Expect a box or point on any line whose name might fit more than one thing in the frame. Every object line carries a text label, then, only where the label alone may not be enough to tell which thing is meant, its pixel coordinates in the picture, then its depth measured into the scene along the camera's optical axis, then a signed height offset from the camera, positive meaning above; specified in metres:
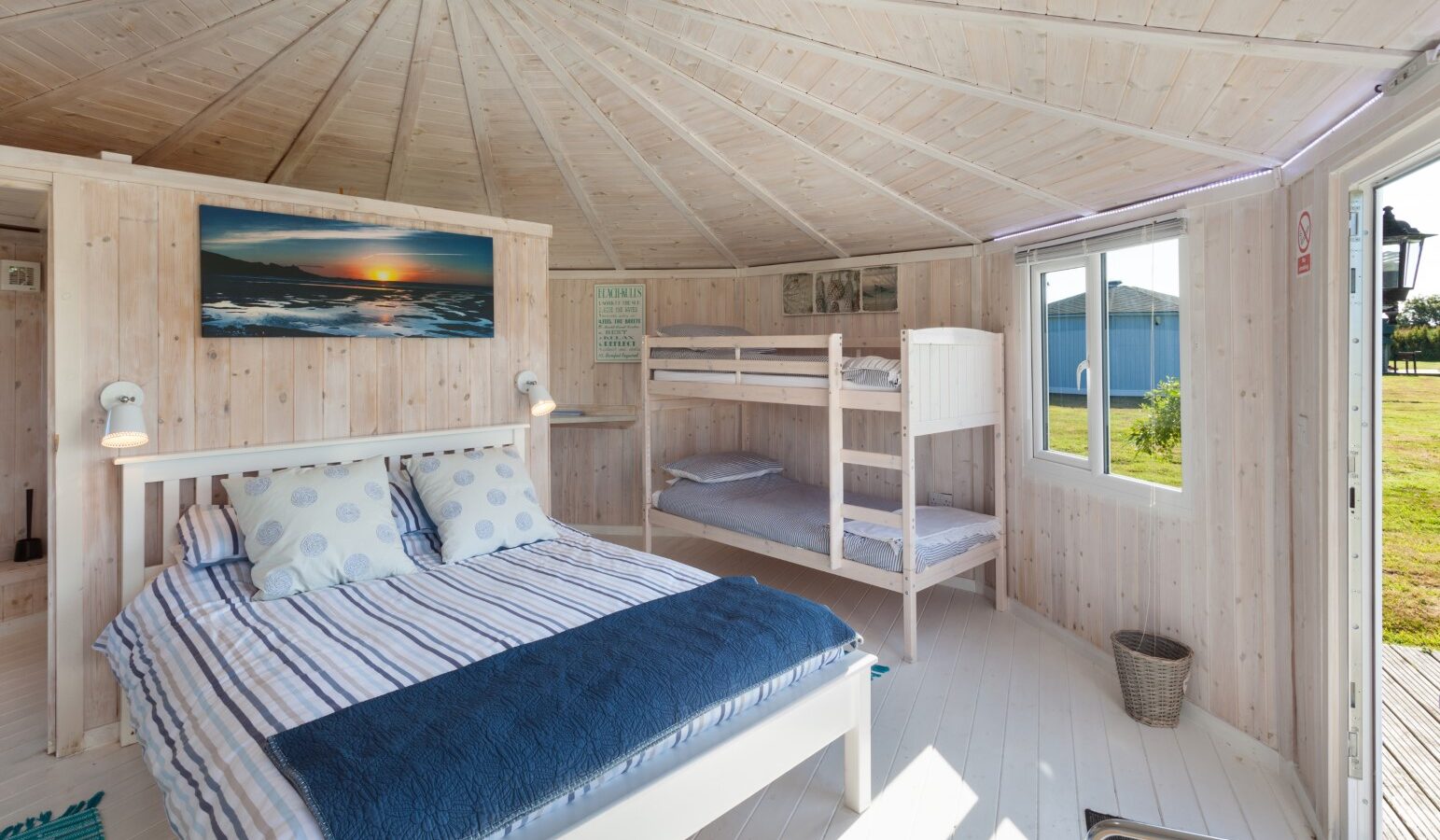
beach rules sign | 5.38 +0.75
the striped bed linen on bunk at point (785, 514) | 3.48 -0.53
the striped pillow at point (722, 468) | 4.66 -0.31
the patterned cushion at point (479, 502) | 2.87 -0.33
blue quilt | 1.33 -0.65
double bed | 1.52 -0.64
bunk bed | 3.38 -0.06
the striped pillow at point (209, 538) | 2.52 -0.40
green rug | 2.07 -1.17
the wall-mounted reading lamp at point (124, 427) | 2.39 -0.01
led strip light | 1.93 +0.84
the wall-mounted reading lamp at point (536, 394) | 3.53 +0.14
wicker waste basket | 2.65 -0.99
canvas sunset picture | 2.83 +0.62
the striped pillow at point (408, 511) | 2.96 -0.36
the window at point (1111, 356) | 2.97 +0.28
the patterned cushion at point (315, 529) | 2.44 -0.38
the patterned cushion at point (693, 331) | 4.70 +0.58
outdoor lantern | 1.88 +0.42
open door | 1.90 -0.08
